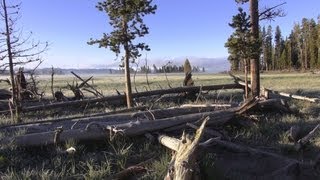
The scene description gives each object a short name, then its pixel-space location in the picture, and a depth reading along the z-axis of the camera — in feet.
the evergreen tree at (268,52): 201.24
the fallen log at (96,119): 18.61
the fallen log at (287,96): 26.91
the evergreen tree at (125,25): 26.98
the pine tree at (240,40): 27.74
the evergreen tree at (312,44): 167.33
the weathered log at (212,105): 21.39
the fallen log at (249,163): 14.21
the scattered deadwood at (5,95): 35.13
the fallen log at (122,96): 28.86
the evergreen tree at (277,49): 197.62
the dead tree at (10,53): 28.16
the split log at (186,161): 11.52
